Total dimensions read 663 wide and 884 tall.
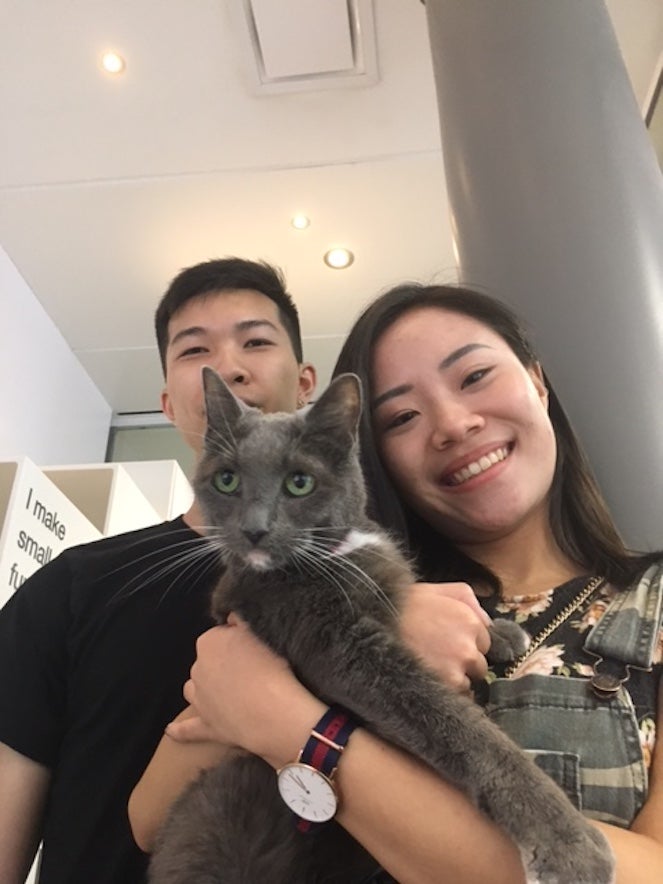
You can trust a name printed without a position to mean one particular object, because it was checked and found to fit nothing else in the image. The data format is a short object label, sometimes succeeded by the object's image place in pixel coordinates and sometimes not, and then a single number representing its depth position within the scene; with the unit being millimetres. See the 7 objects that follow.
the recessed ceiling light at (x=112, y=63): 2357
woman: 709
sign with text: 2008
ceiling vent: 2195
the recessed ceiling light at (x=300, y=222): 3059
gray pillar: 1285
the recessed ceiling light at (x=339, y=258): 3248
